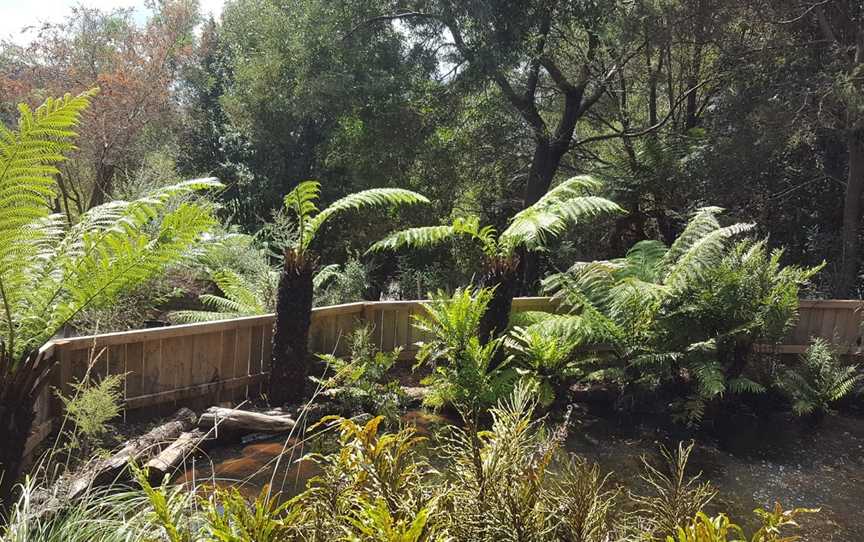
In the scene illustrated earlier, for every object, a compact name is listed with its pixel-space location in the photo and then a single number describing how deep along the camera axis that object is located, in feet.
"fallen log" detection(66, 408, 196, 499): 13.66
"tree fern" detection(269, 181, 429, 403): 20.81
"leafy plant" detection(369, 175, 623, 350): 22.13
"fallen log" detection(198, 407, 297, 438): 18.22
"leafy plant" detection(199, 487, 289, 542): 4.42
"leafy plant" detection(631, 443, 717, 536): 5.87
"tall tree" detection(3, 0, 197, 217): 45.47
